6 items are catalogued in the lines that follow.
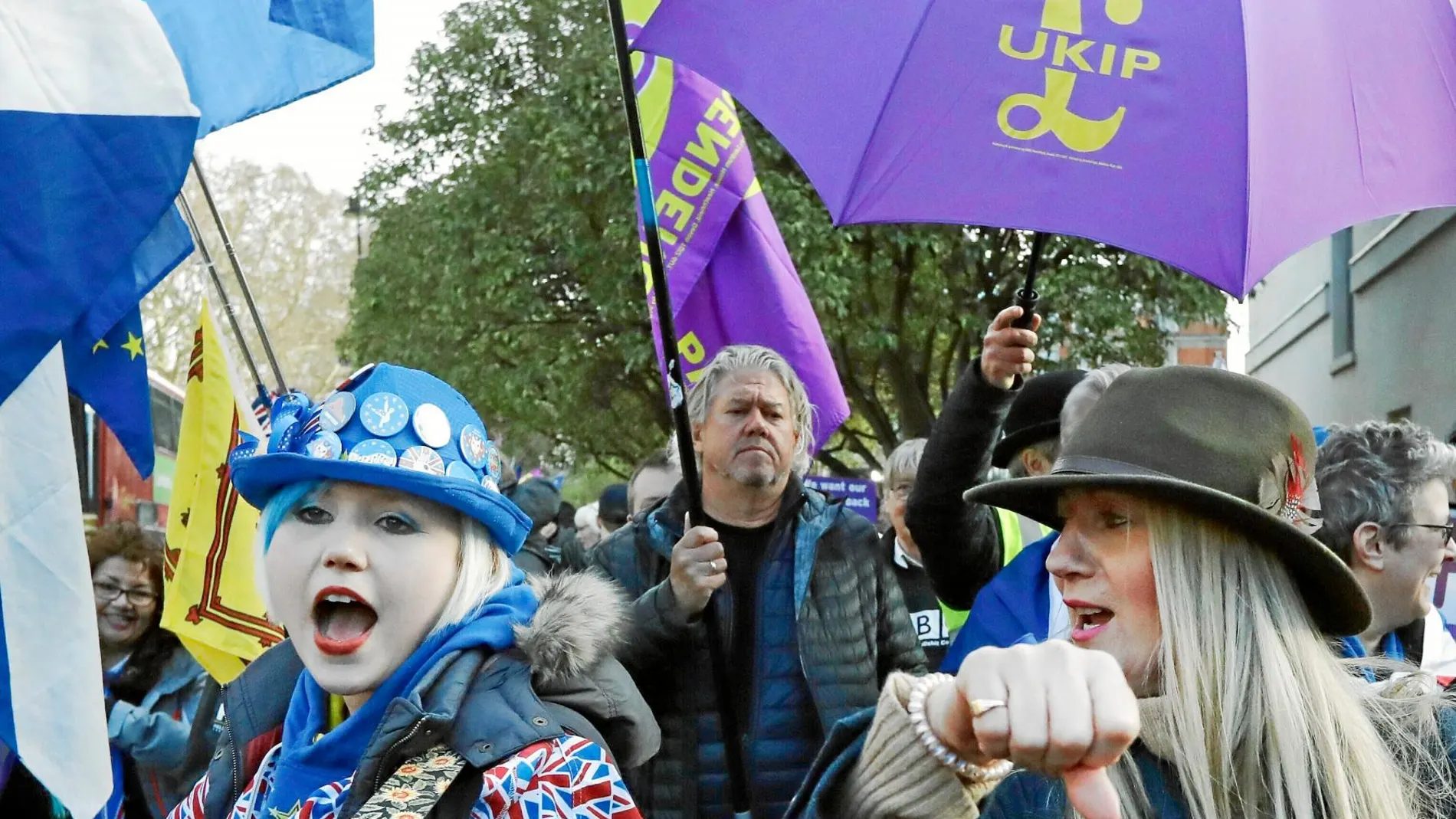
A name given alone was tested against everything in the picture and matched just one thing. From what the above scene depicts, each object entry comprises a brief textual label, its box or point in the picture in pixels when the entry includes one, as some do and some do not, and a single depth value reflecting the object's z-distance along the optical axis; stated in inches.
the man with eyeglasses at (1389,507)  158.4
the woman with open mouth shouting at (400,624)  96.7
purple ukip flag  203.5
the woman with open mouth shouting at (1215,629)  77.2
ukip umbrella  125.3
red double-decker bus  515.4
